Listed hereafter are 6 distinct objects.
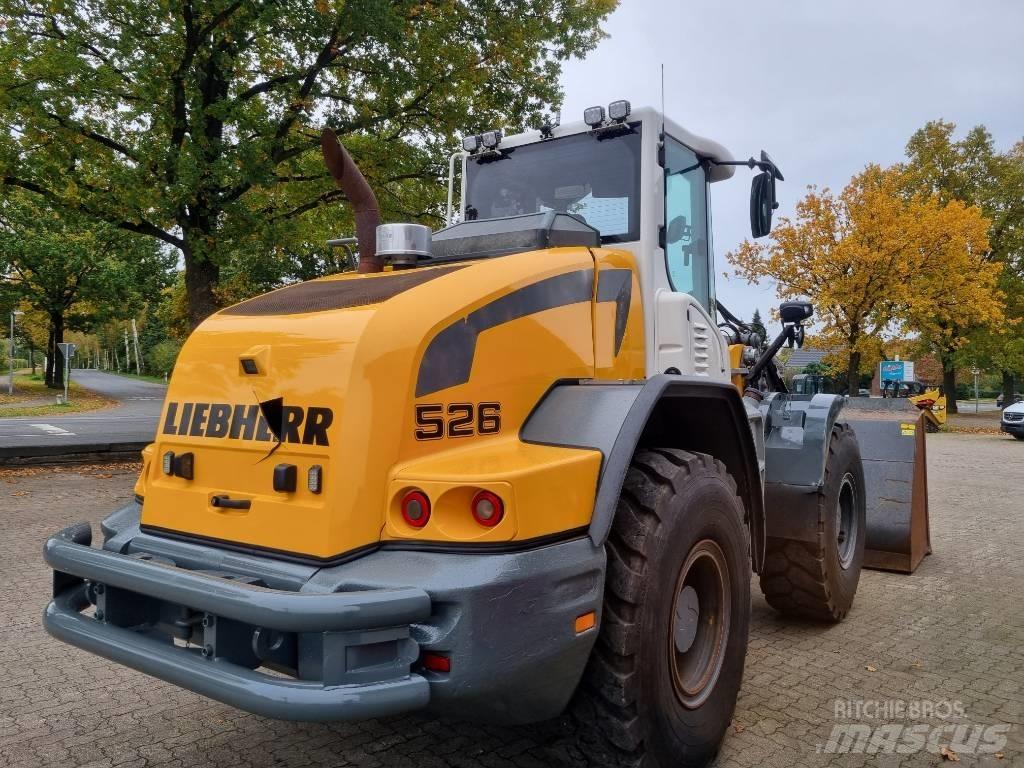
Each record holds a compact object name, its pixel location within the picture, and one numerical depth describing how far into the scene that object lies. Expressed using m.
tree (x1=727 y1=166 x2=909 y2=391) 24.61
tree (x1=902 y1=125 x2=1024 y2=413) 31.67
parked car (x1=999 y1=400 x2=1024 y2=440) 21.48
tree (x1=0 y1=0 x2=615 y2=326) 10.95
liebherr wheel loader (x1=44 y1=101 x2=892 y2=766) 2.18
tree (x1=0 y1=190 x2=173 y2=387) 30.39
